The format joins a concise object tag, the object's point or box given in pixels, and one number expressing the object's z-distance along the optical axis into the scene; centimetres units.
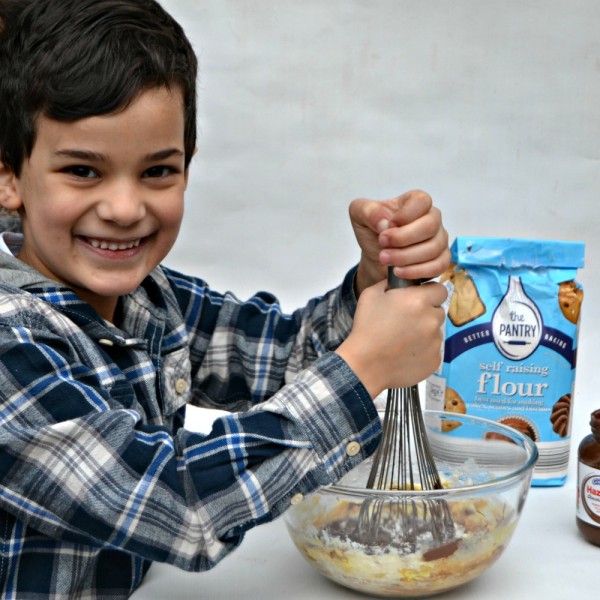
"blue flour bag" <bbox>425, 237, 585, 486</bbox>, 137
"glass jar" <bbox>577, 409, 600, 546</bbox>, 122
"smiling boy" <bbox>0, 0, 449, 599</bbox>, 109
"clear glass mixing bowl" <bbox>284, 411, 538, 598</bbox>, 113
